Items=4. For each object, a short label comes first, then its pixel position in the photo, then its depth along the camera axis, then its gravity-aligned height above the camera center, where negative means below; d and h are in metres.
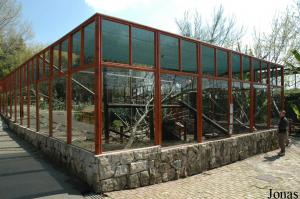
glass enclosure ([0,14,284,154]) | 7.23 +0.40
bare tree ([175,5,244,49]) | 28.75 +6.30
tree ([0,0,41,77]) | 29.95 +6.74
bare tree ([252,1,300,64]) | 26.11 +5.11
